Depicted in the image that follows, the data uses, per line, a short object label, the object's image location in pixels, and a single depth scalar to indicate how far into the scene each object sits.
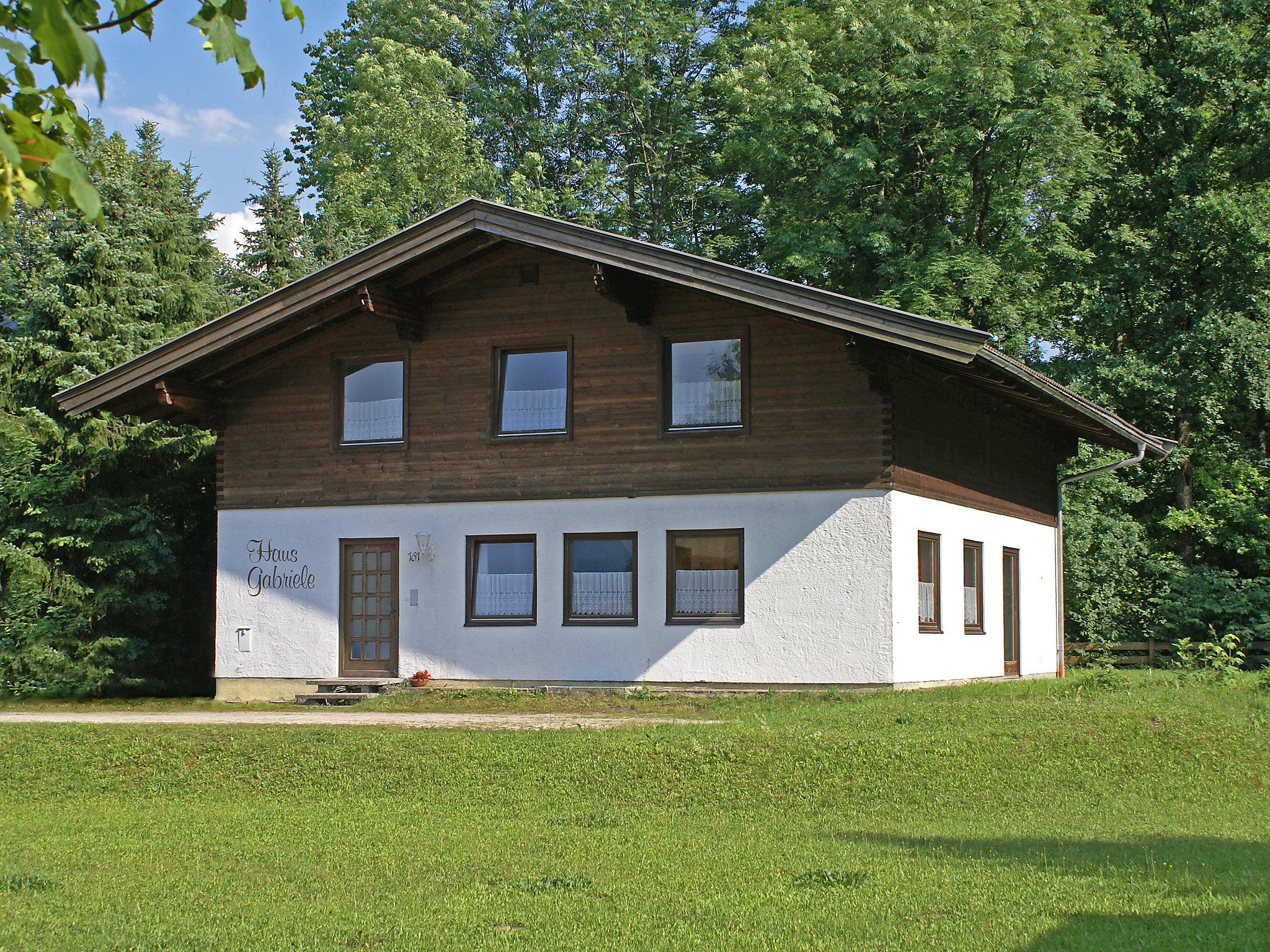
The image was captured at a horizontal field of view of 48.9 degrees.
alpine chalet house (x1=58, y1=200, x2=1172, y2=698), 18.92
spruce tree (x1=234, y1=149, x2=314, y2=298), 32.19
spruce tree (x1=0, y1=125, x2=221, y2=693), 23.03
